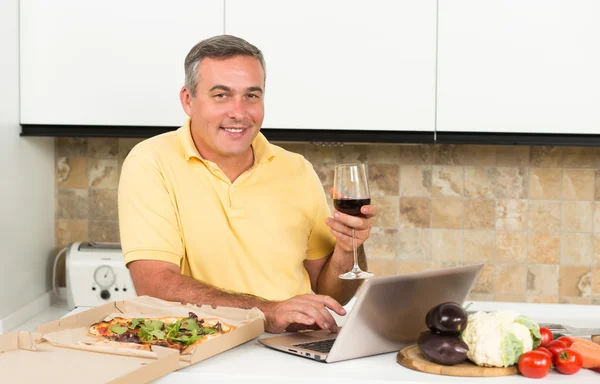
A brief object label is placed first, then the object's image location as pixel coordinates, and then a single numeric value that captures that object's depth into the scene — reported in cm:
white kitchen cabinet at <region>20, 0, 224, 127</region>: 267
